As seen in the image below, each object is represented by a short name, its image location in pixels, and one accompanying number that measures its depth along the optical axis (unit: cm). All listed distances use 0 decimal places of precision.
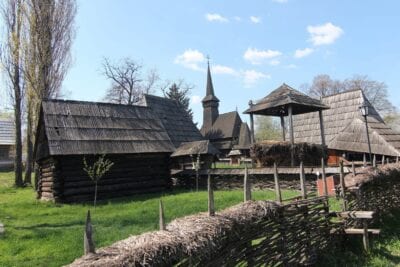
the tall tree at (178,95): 4885
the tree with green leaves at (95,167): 1390
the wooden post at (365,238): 691
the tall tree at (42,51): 2153
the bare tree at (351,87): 4509
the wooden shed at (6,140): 3809
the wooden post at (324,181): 708
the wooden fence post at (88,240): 277
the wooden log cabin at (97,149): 1466
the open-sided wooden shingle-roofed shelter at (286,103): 1598
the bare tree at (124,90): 4200
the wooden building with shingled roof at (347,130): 1709
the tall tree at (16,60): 2184
